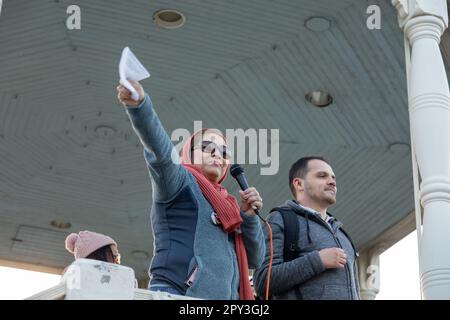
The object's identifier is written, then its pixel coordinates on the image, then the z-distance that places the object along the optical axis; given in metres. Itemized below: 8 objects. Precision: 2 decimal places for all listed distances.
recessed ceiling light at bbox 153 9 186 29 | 10.64
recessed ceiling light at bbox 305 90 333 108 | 11.88
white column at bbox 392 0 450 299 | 6.48
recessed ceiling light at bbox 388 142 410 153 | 12.68
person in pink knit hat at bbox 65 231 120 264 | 5.69
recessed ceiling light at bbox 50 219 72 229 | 14.62
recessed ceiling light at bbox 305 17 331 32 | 10.59
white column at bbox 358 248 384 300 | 14.34
